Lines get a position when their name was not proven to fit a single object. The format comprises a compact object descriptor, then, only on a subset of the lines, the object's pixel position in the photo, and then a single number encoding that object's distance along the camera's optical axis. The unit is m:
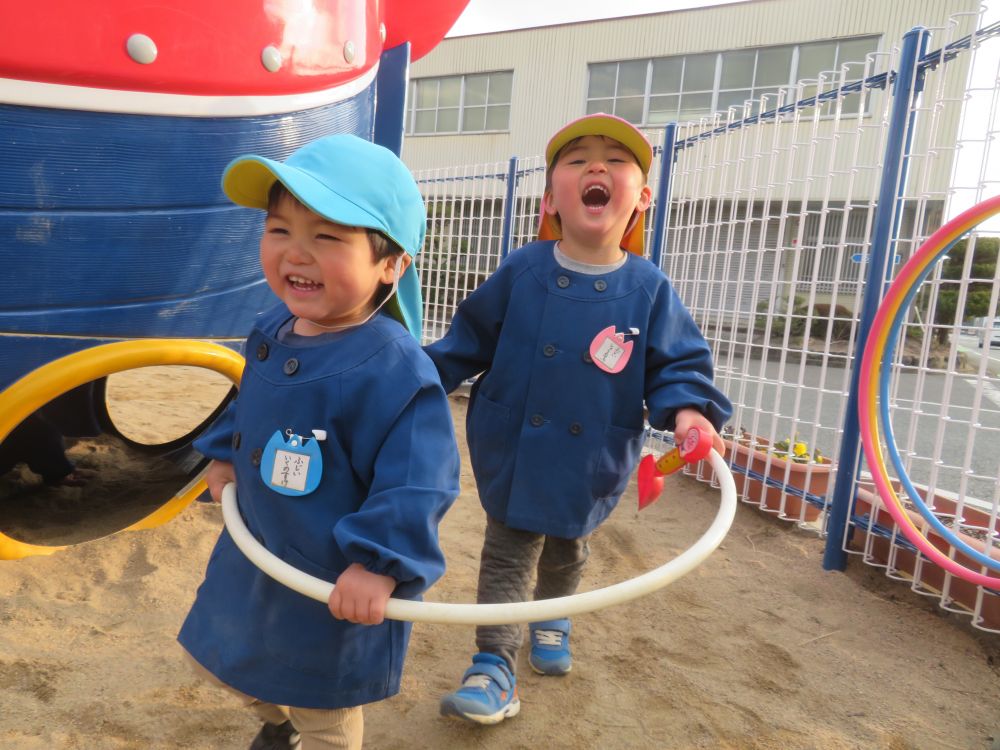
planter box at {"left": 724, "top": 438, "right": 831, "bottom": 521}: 3.97
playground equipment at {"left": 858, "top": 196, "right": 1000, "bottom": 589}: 2.61
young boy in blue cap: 1.36
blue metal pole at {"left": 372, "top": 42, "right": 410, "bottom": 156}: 3.53
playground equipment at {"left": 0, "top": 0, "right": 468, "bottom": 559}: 2.23
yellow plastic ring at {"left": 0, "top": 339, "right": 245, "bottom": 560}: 2.35
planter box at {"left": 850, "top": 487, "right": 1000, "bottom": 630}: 3.01
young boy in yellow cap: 2.11
